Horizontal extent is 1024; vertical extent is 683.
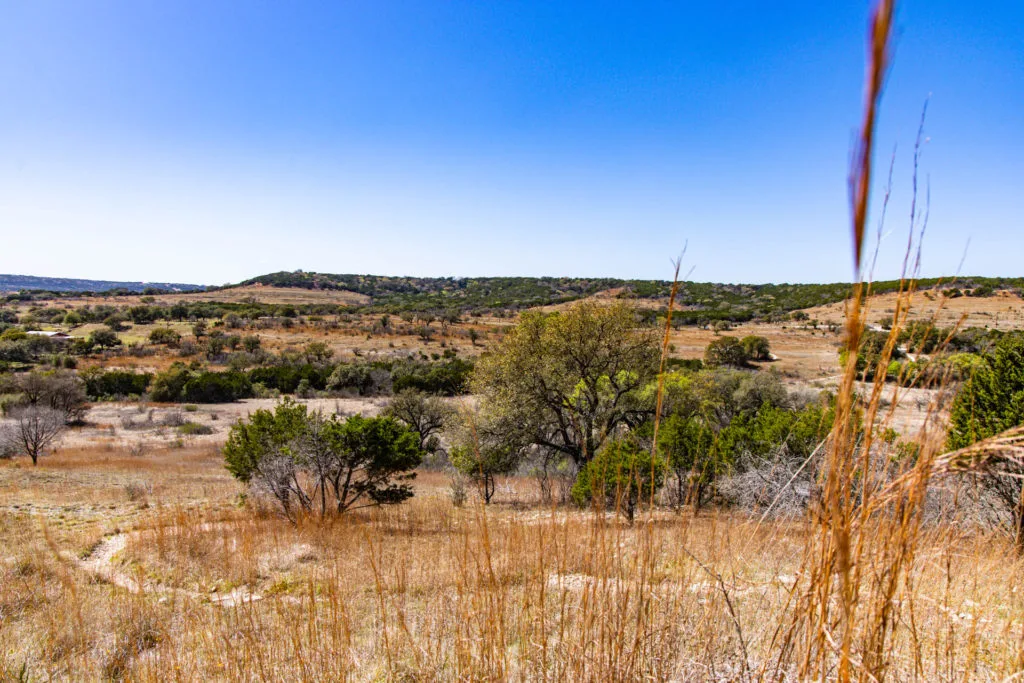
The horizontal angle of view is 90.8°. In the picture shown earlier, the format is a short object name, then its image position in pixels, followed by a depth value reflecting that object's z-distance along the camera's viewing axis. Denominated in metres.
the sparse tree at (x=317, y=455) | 9.44
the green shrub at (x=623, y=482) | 8.62
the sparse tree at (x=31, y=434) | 16.75
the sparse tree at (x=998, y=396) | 5.82
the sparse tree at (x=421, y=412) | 21.10
